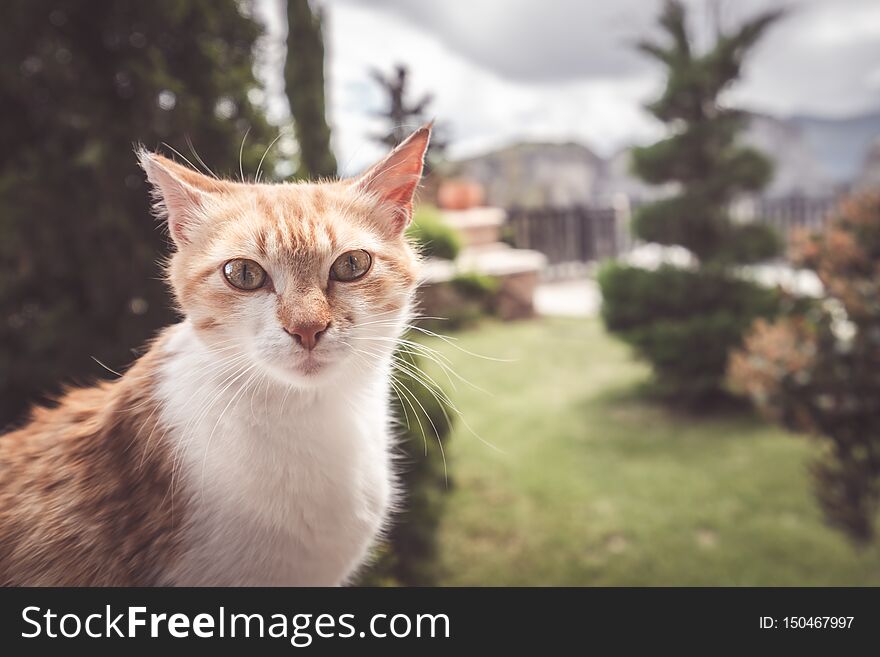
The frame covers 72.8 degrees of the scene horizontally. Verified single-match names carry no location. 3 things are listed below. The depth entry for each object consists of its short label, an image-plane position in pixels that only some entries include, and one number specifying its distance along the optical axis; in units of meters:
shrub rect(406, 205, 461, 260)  2.66
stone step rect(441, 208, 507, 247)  3.55
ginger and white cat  0.62
